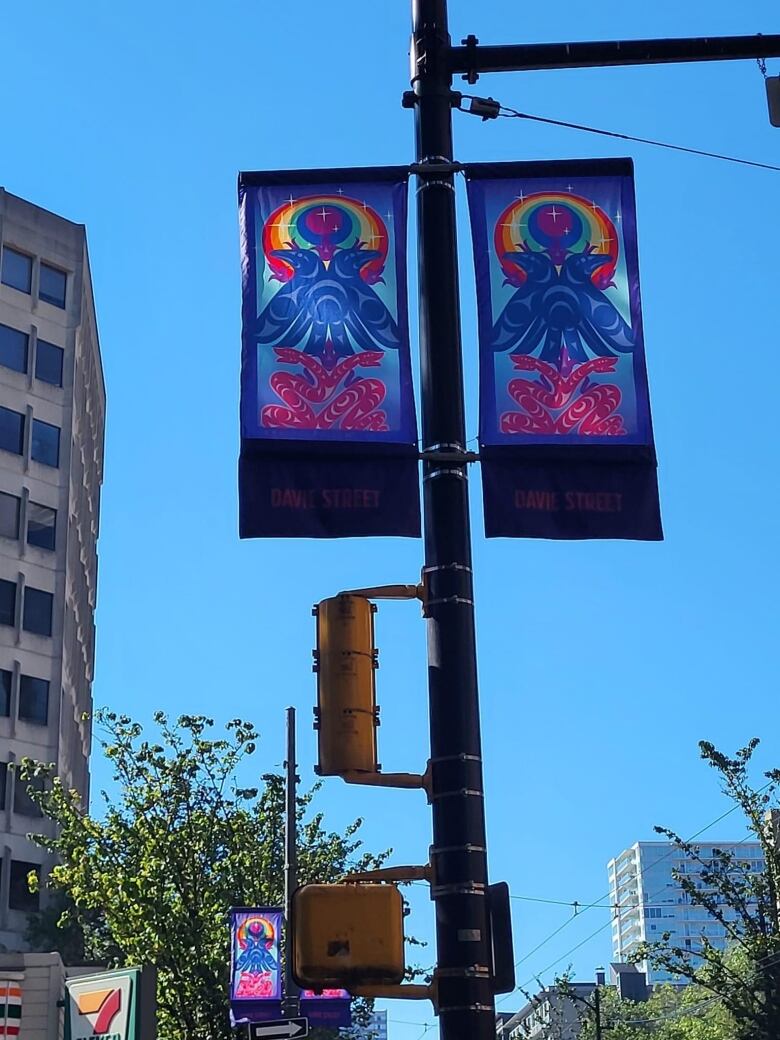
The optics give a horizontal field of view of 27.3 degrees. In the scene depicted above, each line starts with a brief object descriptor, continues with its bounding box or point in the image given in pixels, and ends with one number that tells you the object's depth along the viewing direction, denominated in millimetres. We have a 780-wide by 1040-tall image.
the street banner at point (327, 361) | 8672
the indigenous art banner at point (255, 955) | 29266
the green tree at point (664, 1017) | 86938
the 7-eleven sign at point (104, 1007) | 20500
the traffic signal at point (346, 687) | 7422
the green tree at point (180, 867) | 36438
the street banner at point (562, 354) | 8773
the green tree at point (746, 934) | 47000
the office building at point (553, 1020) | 123150
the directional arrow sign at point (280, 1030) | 26219
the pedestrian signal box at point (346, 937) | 7020
